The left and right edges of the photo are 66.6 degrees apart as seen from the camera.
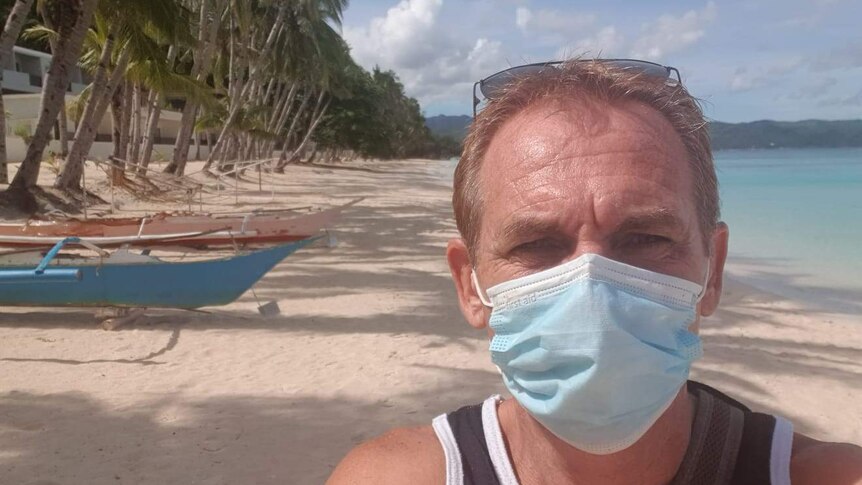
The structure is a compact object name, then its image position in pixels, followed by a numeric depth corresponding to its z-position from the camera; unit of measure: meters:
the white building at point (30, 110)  26.27
